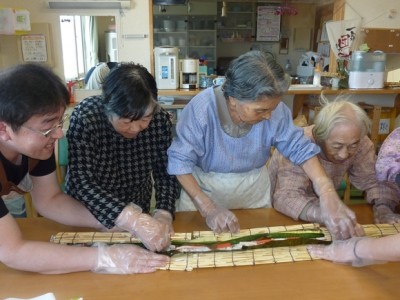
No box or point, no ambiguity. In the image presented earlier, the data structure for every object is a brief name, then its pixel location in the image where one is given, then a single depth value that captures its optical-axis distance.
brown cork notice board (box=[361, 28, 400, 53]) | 3.66
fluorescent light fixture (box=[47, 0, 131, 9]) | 3.21
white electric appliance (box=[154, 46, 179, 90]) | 3.24
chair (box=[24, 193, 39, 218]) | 1.98
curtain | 3.39
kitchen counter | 3.21
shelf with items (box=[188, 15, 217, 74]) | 6.23
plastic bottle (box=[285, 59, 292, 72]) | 6.50
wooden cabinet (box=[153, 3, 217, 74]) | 6.10
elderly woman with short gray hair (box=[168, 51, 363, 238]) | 1.20
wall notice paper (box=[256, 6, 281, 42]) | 6.28
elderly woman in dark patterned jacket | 1.14
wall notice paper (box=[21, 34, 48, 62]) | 3.24
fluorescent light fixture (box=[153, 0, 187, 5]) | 3.14
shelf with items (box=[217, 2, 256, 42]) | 6.39
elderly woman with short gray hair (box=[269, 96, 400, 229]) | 1.39
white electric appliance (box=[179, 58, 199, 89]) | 3.28
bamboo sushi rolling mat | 1.09
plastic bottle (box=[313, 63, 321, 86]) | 3.58
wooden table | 0.96
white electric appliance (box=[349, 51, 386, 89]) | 3.39
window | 3.37
